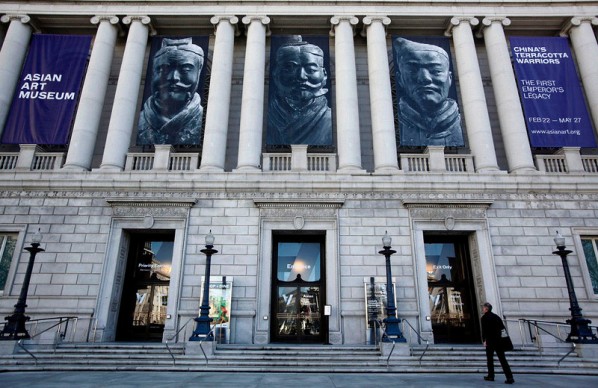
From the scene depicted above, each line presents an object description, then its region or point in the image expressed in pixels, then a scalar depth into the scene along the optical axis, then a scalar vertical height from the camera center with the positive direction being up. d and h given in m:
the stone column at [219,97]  18.09 +10.46
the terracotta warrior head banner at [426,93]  18.53 +10.73
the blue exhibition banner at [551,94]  18.27 +10.60
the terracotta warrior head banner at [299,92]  18.64 +10.79
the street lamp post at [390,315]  12.88 +0.32
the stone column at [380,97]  18.06 +10.47
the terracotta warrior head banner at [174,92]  18.62 +10.78
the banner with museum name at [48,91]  18.39 +10.64
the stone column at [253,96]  18.14 +10.49
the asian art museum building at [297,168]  15.85 +6.68
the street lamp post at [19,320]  12.92 +0.07
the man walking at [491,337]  9.38 -0.25
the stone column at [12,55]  19.16 +12.86
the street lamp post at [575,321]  12.76 +0.17
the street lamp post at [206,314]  12.84 +0.31
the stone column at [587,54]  19.17 +13.09
